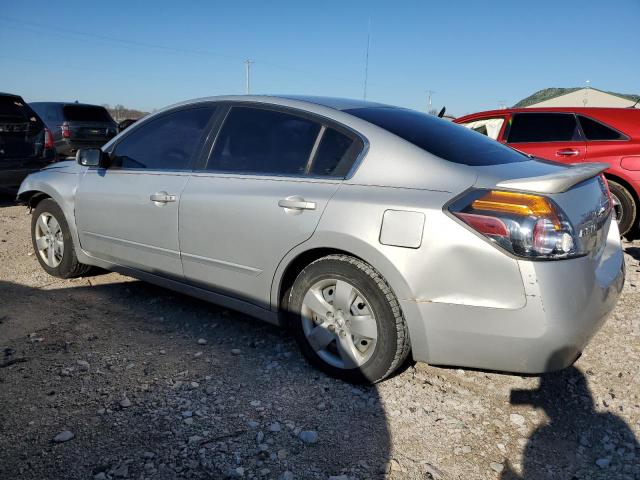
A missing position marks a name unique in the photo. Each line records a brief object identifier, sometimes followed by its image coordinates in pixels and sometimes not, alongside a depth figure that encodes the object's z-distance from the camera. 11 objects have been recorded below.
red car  5.78
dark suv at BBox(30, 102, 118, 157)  11.46
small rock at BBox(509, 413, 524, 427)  2.45
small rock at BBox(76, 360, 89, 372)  2.85
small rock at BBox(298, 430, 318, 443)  2.27
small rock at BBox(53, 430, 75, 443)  2.20
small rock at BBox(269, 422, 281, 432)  2.34
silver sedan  2.19
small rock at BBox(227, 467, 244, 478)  2.03
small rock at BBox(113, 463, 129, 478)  2.00
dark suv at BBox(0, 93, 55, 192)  7.12
